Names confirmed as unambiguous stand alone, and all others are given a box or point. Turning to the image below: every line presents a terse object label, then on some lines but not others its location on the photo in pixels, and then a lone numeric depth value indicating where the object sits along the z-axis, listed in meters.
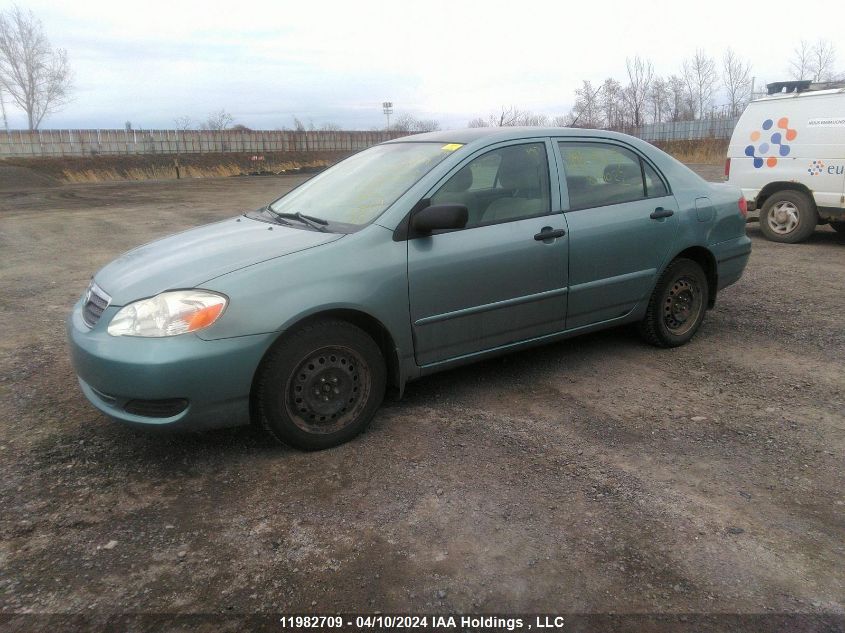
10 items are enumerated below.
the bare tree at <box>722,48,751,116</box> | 50.69
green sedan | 3.15
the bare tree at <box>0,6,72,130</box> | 65.29
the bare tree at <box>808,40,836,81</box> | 44.19
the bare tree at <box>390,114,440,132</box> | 53.81
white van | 8.59
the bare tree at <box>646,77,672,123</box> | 52.99
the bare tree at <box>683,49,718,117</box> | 55.34
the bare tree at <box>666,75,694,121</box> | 55.38
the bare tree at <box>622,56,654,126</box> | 34.63
